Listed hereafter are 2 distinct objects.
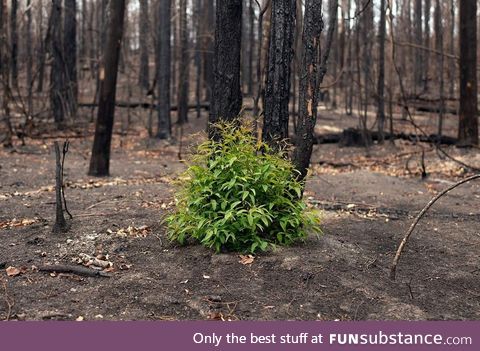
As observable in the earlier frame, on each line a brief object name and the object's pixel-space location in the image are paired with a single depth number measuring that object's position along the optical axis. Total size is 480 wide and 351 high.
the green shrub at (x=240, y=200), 4.80
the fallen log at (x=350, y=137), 15.60
